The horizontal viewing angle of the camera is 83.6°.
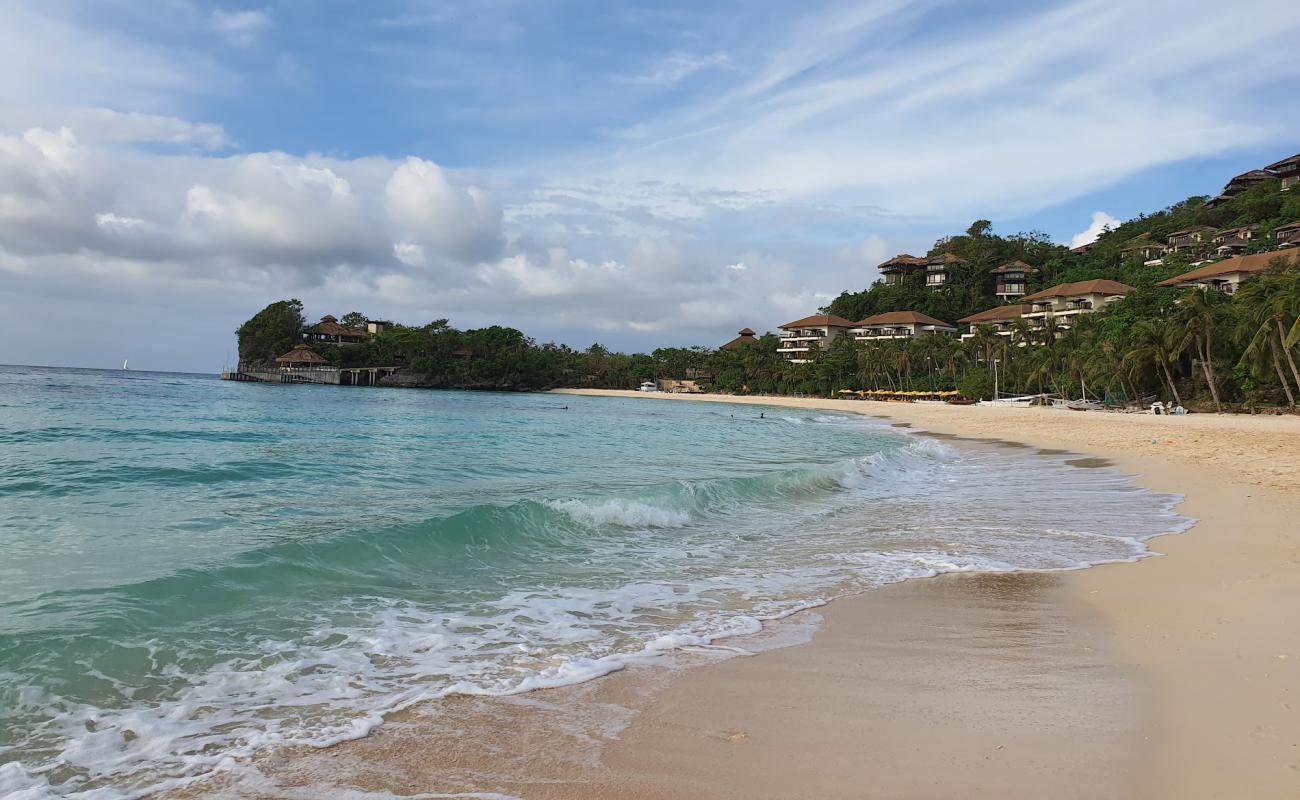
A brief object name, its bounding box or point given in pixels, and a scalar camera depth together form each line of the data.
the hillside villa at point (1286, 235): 71.19
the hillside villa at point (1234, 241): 75.96
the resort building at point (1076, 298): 78.31
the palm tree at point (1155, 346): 43.06
